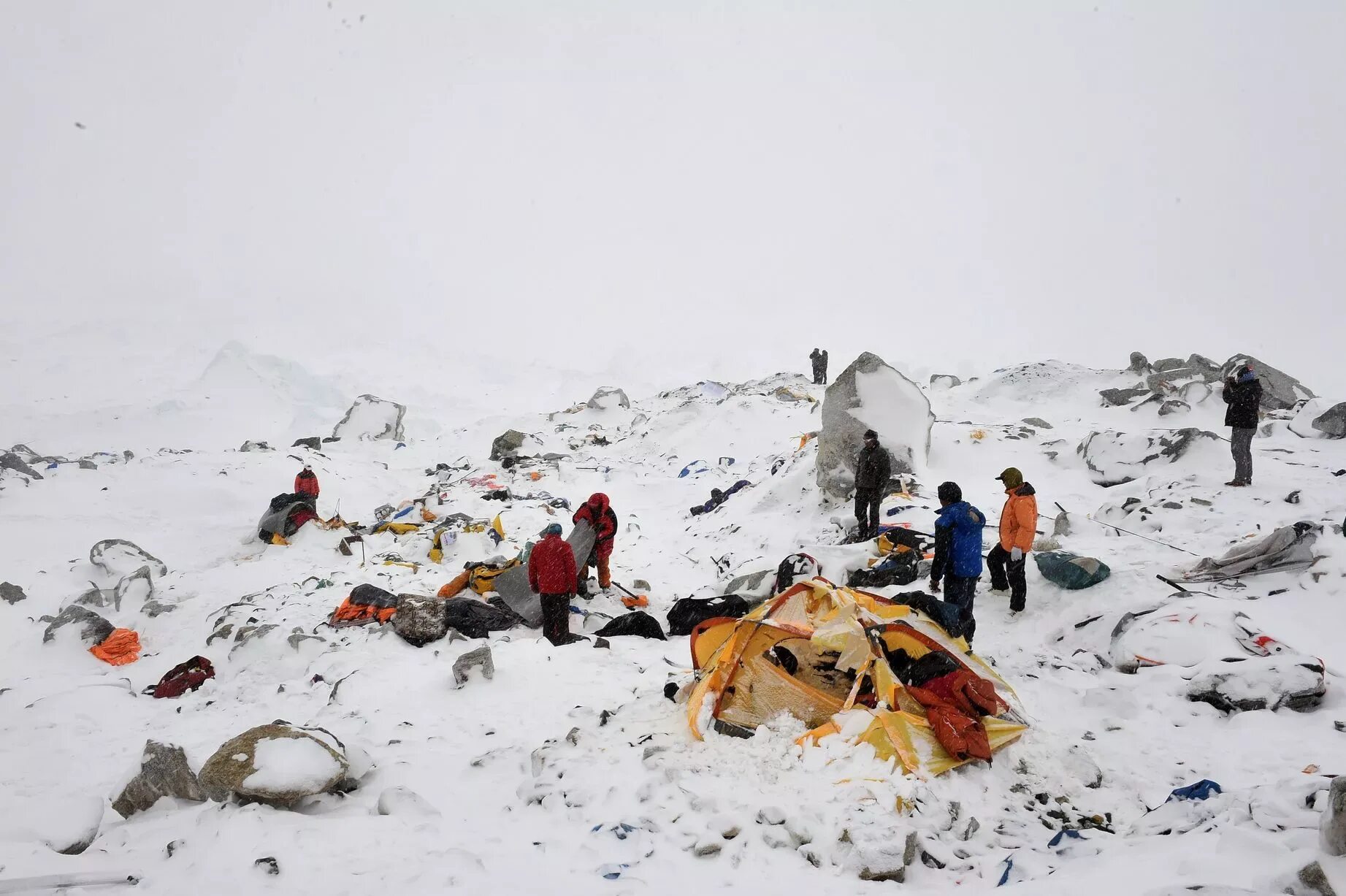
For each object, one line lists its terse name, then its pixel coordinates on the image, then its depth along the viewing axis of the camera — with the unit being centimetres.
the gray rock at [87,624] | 778
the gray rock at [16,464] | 1488
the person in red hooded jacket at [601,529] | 845
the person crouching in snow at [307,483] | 1268
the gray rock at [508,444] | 2088
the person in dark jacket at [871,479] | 899
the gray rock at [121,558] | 1036
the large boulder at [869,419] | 1148
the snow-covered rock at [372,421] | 2509
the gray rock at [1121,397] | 1958
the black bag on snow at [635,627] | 697
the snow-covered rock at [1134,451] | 1062
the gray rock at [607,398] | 2866
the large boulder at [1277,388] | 1859
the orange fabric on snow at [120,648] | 757
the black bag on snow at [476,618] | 704
